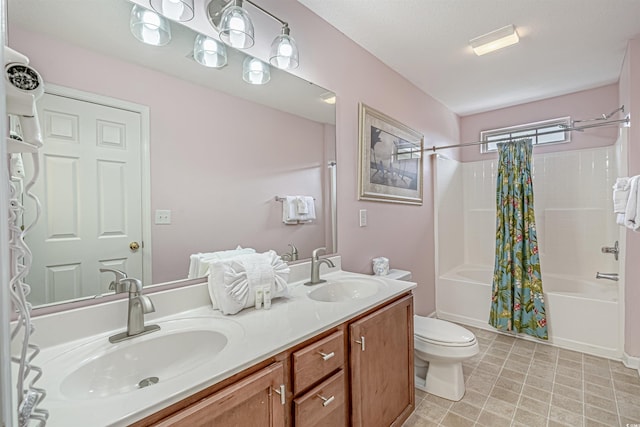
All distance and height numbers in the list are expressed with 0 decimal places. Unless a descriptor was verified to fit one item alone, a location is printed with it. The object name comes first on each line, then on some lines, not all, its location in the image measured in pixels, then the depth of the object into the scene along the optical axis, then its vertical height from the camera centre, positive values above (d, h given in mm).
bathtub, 2373 -878
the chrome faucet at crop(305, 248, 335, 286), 1677 -303
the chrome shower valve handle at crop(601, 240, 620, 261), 2355 -321
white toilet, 1830 -883
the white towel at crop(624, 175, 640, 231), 1629 +10
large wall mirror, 951 +250
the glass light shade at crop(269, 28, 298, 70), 1505 +825
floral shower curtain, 2639 -392
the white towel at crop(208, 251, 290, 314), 1185 -277
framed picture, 2189 +435
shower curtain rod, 2129 +647
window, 3201 +908
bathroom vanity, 709 -443
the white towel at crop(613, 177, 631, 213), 1891 +101
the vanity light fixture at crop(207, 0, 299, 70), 1283 +838
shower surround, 2584 -298
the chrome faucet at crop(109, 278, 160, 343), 968 -324
